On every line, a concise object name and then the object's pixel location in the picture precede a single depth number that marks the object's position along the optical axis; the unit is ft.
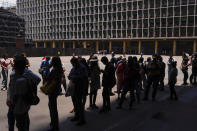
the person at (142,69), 32.82
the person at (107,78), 22.24
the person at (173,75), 27.96
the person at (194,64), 40.29
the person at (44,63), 29.96
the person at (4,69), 33.22
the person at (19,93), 12.59
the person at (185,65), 41.63
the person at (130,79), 23.61
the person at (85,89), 19.98
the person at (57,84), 16.52
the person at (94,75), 22.99
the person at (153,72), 27.50
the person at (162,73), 34.47
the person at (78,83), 18.86
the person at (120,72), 27.94
